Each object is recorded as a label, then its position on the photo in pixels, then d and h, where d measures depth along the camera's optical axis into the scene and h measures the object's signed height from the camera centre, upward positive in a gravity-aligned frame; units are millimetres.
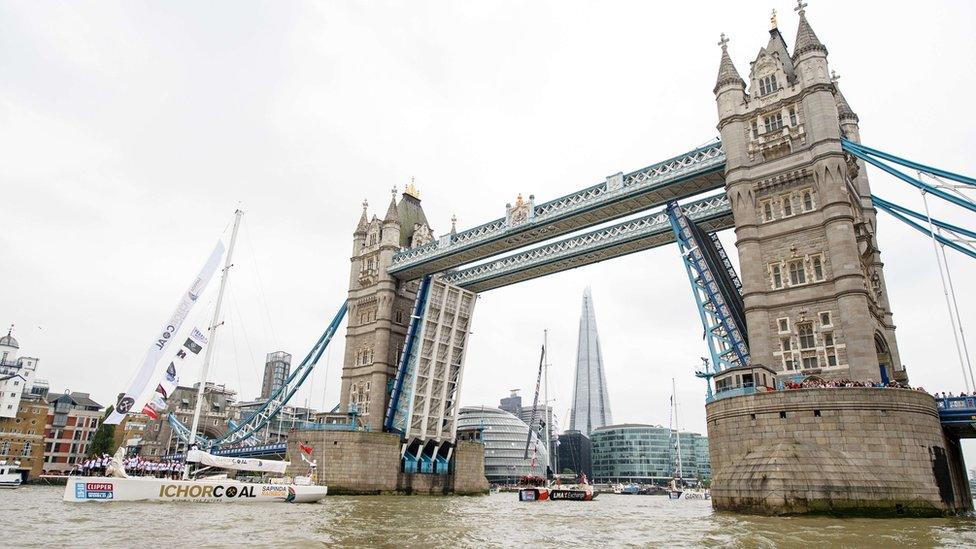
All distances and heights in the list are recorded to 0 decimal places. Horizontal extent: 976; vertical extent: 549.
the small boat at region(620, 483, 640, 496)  119000 -4477
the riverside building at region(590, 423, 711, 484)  171875 +2684
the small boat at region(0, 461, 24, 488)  61531 -1475
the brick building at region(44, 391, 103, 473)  89938 +4144
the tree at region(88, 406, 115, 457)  81562 +2645
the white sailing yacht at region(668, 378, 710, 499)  95125 -4228
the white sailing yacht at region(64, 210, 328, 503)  31234 -999
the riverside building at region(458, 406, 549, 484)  138500 +4602
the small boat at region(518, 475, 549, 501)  57462 -2562
